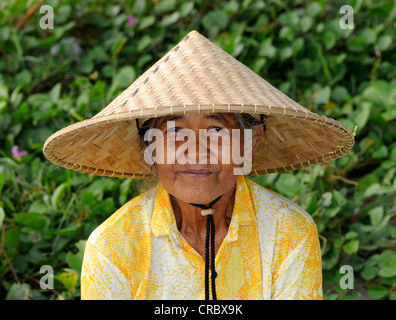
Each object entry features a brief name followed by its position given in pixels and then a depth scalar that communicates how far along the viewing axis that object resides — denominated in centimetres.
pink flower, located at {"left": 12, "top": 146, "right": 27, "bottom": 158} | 257
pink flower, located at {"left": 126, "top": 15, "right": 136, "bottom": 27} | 334
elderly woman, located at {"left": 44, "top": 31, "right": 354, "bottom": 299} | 145
